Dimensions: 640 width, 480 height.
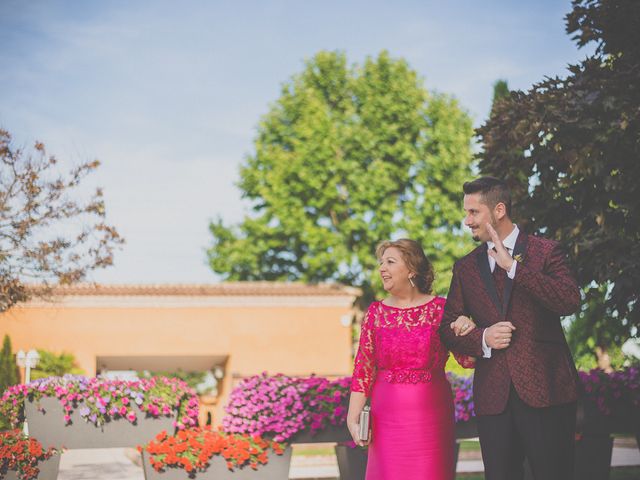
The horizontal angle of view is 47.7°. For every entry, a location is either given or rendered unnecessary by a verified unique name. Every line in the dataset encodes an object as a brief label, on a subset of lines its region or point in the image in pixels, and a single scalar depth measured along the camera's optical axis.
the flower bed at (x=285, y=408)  7.86
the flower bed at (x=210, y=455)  7.48
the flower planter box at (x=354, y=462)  7.80
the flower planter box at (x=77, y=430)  7.79
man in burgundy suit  3.56
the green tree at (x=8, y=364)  22.03
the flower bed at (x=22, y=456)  7.41
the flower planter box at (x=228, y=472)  7.48
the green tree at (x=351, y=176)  25.34
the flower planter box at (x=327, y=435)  7.93
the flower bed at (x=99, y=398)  7.80
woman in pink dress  4.43
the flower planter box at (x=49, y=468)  7.64
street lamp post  18.81
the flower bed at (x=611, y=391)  8.21
